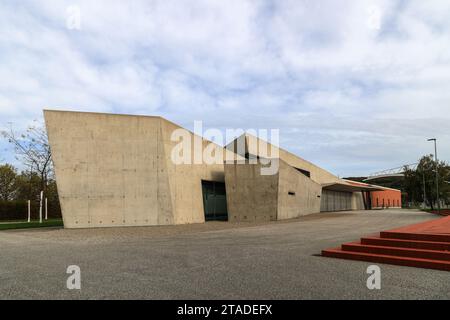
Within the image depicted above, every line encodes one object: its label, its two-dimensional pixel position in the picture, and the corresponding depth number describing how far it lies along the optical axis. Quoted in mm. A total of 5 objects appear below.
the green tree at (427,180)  47375
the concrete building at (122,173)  19109
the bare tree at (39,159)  33281
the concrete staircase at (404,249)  7926
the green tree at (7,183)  44781
